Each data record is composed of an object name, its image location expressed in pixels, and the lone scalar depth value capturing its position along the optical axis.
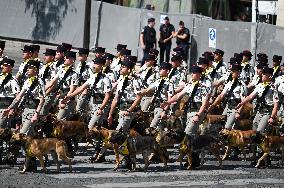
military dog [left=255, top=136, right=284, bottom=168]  23.06
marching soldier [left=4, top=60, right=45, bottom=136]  21.31
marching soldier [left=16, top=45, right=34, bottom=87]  24.55
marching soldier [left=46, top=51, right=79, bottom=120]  23.39
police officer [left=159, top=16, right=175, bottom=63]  36.28
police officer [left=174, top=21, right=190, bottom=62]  36.31
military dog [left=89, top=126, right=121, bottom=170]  22.30
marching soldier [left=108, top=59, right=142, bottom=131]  22.30
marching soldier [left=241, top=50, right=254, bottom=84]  28.42
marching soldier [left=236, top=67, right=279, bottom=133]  23.78
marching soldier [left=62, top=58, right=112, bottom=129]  23.02
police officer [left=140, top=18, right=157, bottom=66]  35.84
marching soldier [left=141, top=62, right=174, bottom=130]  23.52
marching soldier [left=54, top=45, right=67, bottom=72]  25.37
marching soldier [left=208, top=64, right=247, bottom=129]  24.61
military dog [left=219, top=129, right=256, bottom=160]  23.22
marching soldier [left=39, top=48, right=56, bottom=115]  24.69
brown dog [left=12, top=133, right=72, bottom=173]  20.58
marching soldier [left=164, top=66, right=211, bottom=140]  22.58
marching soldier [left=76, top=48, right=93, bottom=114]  24.06
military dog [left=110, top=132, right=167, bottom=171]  21.62
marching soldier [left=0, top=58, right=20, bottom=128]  21.64
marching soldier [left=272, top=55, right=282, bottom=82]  27.85
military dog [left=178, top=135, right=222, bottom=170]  22.28
